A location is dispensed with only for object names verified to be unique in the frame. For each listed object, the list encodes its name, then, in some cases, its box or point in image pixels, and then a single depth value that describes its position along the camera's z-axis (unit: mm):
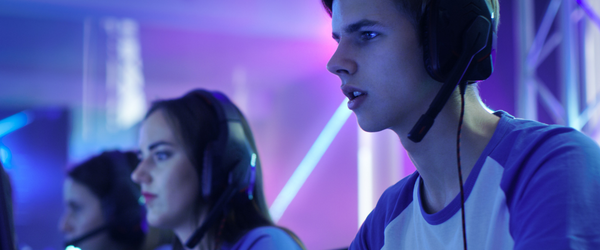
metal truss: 2105
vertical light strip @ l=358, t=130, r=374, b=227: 2797
